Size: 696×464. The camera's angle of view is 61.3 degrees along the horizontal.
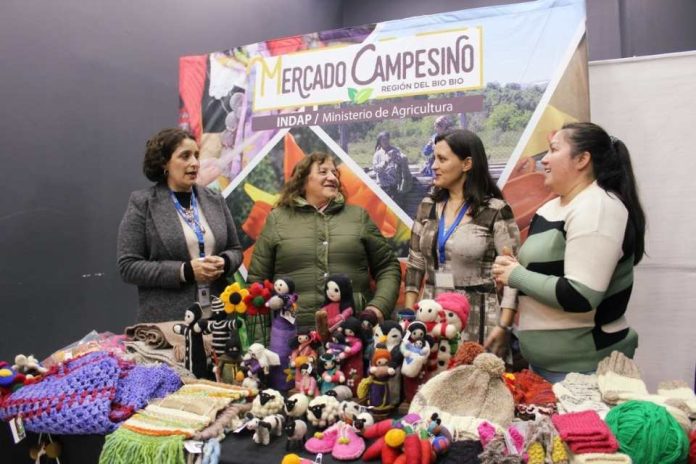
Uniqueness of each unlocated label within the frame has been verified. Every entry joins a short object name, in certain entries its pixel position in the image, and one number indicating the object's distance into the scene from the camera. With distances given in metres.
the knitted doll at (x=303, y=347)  1.85
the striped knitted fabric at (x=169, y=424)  1.50
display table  1.49
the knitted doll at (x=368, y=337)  1.78
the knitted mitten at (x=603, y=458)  1.26
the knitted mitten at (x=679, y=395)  1.43
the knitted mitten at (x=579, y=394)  1.51
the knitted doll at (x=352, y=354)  1.75
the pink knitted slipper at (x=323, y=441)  1.49
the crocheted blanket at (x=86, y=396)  1.67
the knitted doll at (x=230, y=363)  1.93
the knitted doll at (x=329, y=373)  1.75
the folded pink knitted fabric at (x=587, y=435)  1.30
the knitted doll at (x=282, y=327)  1.91
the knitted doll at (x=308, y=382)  1.74
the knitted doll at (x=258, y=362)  1.85
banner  2.70
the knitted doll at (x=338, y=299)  1.92
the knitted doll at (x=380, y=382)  1.64
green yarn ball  1.29
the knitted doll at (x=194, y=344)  2.00
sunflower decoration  1.94
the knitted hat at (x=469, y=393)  1.54
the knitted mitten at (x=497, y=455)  1.30
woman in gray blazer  2.44
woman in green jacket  2.51
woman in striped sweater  1.71
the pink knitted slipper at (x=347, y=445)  1.45
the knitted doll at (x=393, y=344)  1.66
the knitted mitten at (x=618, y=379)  1.54
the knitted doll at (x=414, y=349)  1.62
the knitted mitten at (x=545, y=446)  1.31
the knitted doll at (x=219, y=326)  1.95
